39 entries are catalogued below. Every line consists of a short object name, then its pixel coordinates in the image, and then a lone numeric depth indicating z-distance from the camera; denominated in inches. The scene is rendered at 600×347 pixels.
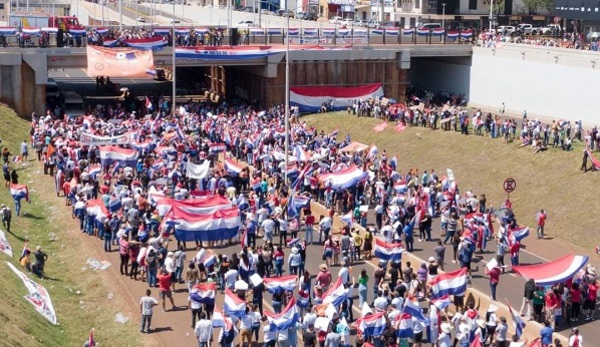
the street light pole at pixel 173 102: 2102.7
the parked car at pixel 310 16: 4596.0
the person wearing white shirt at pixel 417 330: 868.6
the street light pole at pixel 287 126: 1508.1
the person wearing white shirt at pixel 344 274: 952.5
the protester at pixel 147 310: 919.7
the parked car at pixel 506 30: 3070.4
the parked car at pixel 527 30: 3282.5
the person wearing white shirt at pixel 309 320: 855.1
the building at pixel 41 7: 5013.3
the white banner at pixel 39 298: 991.0
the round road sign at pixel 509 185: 1305.5
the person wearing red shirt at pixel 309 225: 1214.3
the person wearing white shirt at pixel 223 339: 847.7
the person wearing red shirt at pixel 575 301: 959.6
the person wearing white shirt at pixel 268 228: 1182.9
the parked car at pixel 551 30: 3221.5
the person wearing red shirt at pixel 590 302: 968.1
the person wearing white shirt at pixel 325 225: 1194.0
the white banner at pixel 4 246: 1148.5
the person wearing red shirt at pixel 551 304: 940.0
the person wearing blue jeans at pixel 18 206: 1403.8
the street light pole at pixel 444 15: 3806.6
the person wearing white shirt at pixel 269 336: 860.0
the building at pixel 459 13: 3863.2
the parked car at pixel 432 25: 3447.8
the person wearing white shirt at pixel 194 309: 929.3
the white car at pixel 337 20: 3884.6
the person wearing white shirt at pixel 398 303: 887.1
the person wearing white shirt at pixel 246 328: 873.5
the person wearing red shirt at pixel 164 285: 979.5
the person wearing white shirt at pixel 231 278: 968.3
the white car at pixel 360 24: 3519.7
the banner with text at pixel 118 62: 2174.0
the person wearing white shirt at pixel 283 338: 862.5
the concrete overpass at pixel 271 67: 2206.0
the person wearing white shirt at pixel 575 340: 816.9
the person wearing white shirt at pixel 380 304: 888.3
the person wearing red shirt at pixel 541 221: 1328.7
